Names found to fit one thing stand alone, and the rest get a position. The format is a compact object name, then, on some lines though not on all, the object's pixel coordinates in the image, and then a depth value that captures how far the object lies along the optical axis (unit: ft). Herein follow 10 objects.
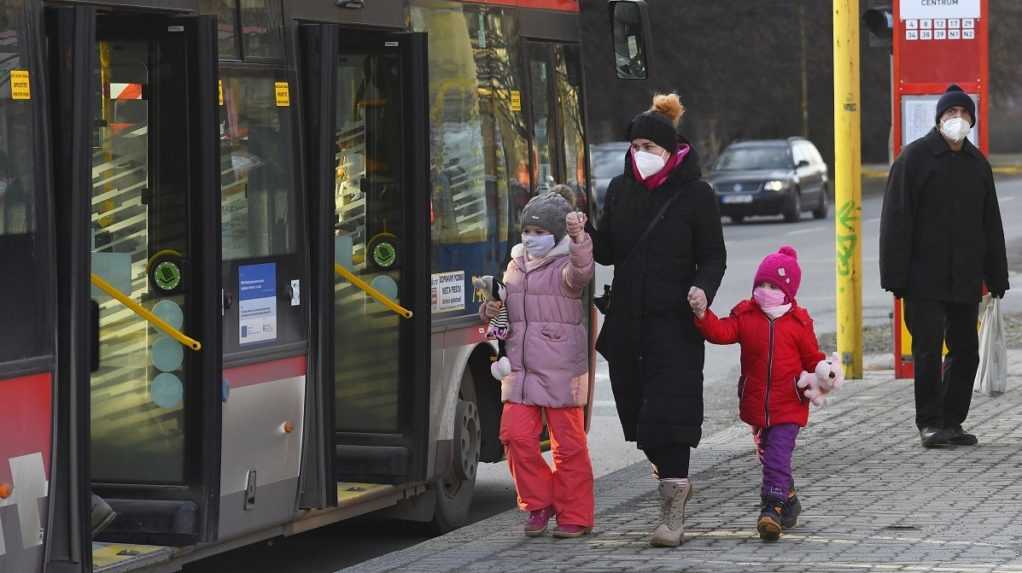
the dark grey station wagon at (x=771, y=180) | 253.44
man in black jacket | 71.00
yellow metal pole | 97.14
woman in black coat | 52.85
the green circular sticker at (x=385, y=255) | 57.00
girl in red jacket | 53.88
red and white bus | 40.70
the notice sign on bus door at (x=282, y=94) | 49.83
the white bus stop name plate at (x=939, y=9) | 93.50
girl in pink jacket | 54.44
